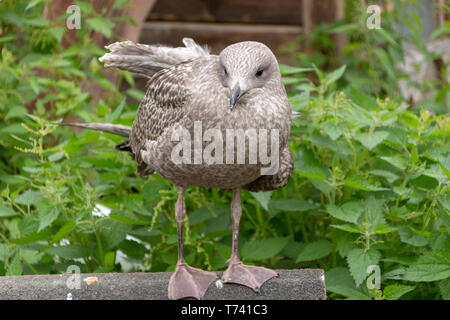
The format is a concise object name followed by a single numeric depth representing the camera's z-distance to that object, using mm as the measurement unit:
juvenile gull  2406
